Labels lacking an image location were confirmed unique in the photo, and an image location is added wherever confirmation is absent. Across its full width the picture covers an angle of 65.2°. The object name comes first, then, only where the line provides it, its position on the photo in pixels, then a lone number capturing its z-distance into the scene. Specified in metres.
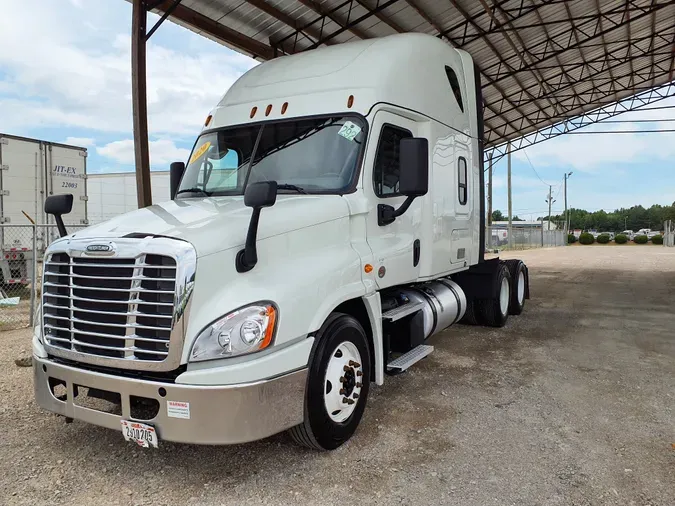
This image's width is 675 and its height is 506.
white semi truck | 3.09
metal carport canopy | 11.91
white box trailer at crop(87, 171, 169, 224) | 17.47
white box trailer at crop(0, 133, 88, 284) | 11.38
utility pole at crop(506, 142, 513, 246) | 39.32
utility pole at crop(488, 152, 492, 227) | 33.50
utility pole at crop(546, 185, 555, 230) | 75.00
